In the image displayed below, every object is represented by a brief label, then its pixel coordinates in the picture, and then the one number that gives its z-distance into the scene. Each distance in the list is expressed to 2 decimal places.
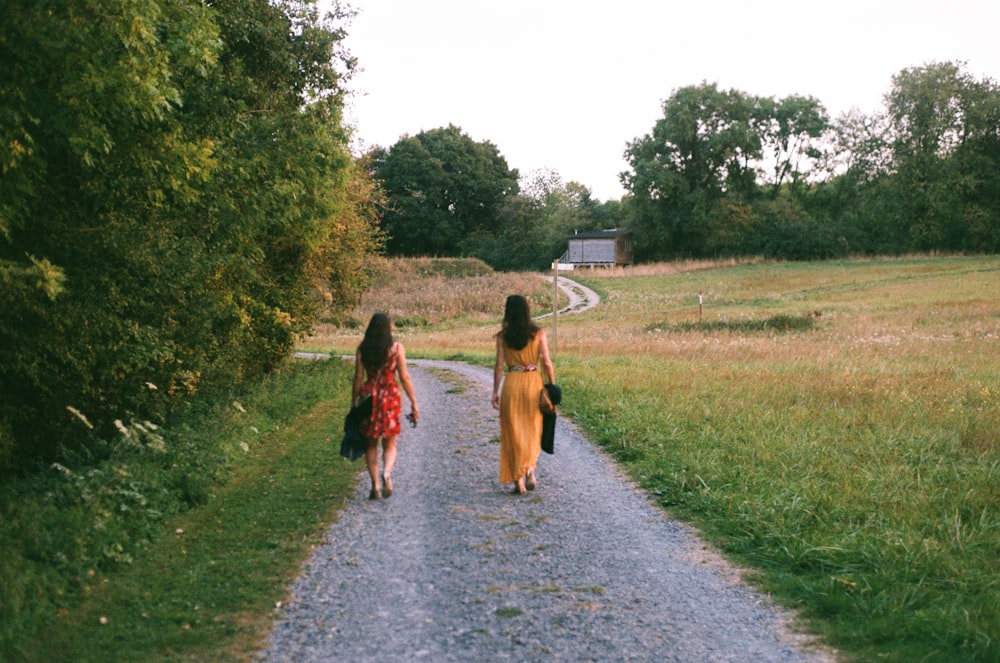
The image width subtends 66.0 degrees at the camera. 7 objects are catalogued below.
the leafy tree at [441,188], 88.94
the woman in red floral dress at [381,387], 8.28
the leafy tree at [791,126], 85.44
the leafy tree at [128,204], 7.53
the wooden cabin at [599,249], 86.38
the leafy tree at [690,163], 81.38
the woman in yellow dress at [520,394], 8.40
